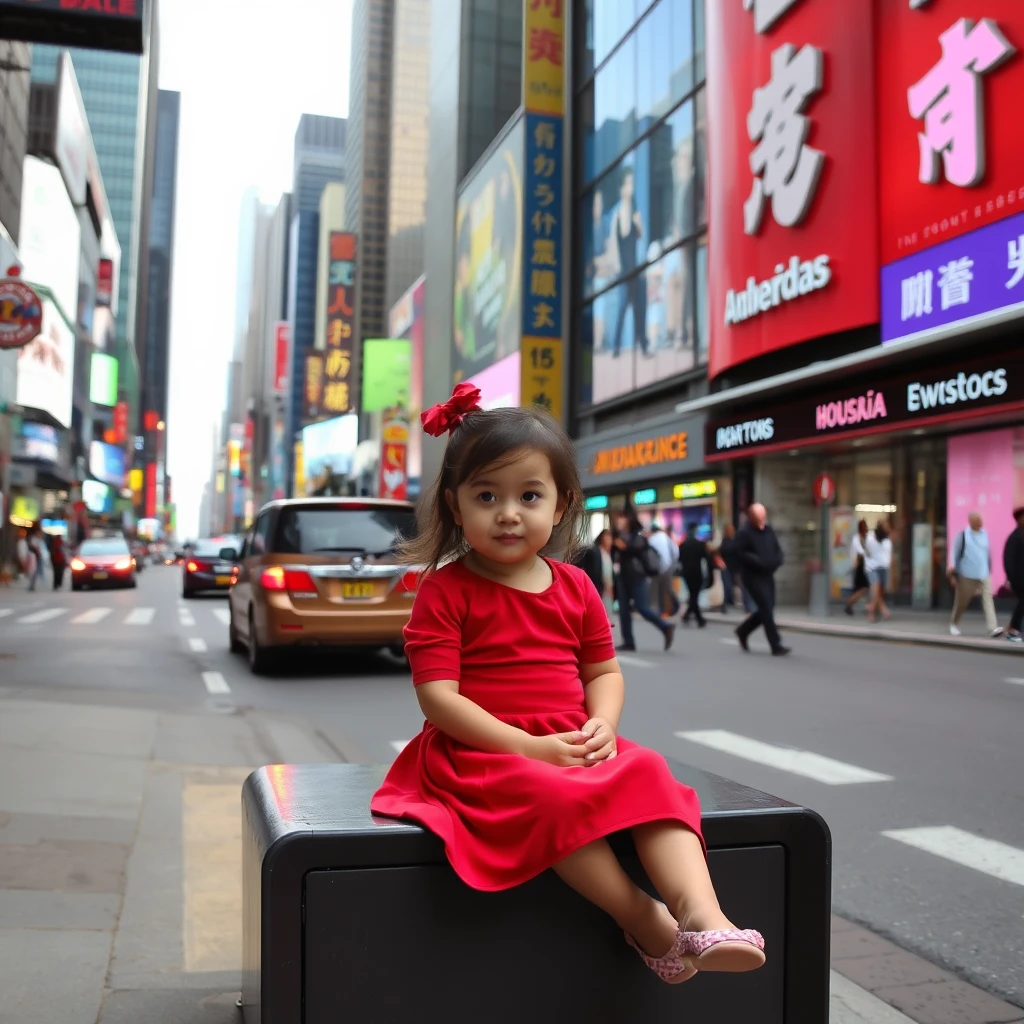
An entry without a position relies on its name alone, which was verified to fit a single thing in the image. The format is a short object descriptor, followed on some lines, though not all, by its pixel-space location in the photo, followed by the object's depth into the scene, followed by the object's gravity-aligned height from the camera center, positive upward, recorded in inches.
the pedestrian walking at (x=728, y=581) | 801.7 -23.5
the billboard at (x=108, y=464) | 3698.3 +280.7
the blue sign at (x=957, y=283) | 605.6 +166.5
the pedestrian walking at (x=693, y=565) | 722.8 -9.6
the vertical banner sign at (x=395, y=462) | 1841.5 +147.8
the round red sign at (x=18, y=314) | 1133.1 +243.3
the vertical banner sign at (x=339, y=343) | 4092.0 +793.4
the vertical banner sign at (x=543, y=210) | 1380.4 +437.1
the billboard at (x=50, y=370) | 2092.8 +360.2
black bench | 75.8 -28.4
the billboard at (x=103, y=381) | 3656.5 +556.9
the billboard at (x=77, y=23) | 457.4 +230.8
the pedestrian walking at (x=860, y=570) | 751.7 -11.6
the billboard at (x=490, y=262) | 1469.0 +430.1
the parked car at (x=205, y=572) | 995.9 -26.9
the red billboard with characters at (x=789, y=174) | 749.9 +290.8
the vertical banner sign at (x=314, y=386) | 4124.0 +620.4
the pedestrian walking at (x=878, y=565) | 695.1 -6.9
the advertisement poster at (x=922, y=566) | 797.2 -8.1
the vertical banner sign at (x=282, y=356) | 6043.3 +1086.6
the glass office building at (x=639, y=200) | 1037.2 +378.9
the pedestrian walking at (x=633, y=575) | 522.6 -12.1
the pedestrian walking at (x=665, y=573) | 677.9 -14.4
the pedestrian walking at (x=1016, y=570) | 525.3 -6.5
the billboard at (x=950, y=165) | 612.1 +240.3
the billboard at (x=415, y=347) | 2603.3 +491.8
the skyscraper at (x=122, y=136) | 5792.3 +2219.7
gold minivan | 391.5 -11.7
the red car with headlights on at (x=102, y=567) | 1202.0 -28.7
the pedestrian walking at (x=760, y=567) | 496.1 -6.9
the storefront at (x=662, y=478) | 995.9 +75.1
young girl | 76.4 -13.8
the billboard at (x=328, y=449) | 3683.6 +348.9
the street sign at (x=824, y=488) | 774.5 +47.5
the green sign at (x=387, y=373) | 2687.0 +437.2
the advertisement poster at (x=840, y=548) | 881.5 +4.9
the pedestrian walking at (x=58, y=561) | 1289.4 -24.9
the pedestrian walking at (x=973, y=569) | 566.6 -7.1
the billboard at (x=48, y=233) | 2223.2 +693.4
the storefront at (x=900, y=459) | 667.4 +73.6
